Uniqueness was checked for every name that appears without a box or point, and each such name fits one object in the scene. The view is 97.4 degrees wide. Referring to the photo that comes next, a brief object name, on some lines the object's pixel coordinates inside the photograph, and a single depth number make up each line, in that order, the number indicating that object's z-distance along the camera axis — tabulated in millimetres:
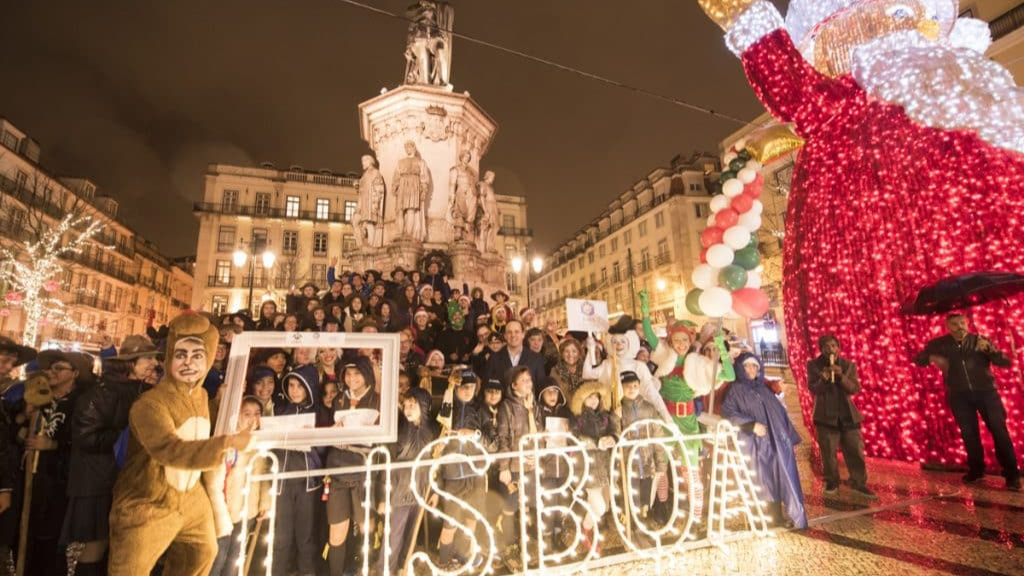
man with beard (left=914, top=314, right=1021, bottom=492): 5090
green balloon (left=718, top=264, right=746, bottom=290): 5262
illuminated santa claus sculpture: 5234
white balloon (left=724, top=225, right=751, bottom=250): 5379
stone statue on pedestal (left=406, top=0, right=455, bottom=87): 14047
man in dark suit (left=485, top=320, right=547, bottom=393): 5590
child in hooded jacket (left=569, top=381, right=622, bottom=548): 4156
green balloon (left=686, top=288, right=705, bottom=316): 5406
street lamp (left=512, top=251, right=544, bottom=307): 12312
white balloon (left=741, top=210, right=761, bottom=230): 5544
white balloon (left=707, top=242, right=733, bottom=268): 5339
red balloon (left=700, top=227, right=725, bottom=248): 5590
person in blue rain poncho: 4387
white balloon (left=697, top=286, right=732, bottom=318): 5172
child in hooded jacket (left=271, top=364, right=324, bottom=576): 3602
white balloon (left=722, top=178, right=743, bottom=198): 5766
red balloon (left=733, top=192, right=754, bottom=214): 5637
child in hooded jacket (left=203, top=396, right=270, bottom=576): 2637
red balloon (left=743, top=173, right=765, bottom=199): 5797
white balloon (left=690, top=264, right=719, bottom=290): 5445
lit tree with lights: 15278
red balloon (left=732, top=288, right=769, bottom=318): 5254
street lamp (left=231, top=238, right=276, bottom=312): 14379
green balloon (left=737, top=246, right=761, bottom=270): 5387
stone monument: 12211
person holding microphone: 5254
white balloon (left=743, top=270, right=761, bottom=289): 5391
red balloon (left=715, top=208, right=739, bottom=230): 5609
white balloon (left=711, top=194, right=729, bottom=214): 5789
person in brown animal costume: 2275
